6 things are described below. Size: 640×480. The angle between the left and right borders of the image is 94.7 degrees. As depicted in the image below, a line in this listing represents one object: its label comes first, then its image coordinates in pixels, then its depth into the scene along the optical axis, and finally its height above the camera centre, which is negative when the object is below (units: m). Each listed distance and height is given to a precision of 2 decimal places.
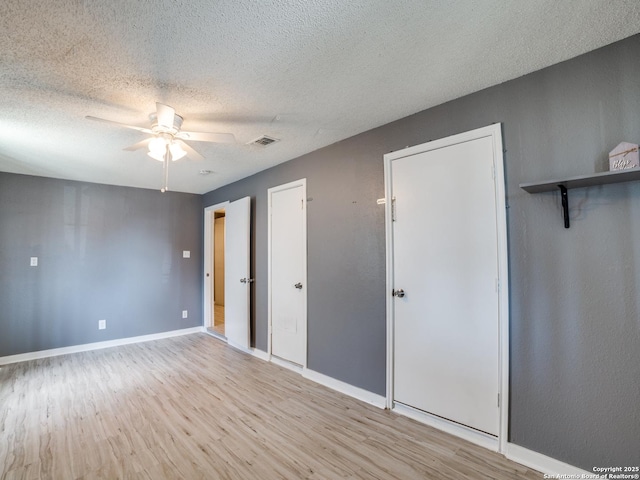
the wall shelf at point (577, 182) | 1.50 +0.37
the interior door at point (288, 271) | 3.40 -0.24
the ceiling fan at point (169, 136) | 2.11 +0.89
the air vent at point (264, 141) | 2.92 +1.12
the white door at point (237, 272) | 4.13 -0.30
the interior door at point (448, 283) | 2.05 -0.26
